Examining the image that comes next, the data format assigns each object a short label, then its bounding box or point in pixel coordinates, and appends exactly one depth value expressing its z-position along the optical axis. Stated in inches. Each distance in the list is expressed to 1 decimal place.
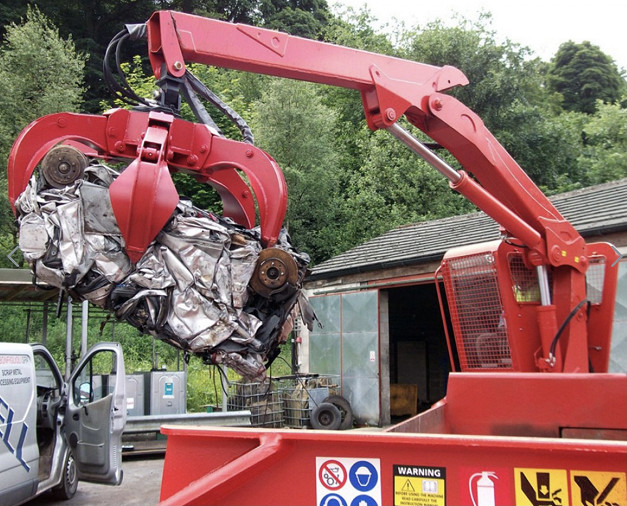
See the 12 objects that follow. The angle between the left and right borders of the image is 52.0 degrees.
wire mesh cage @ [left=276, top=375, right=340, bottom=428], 574.2
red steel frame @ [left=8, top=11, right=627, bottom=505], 98.2
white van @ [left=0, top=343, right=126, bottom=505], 278.2
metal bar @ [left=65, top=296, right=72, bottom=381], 469.0
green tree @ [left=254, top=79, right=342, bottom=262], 988.6
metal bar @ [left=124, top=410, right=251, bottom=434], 480.7
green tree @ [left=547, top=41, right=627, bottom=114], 1577.3
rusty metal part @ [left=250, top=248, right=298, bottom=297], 170.4
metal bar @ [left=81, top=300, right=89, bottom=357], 451.3
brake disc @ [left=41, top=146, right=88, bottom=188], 172.1
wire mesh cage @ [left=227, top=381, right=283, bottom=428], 555.2
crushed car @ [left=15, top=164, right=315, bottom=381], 165.2
